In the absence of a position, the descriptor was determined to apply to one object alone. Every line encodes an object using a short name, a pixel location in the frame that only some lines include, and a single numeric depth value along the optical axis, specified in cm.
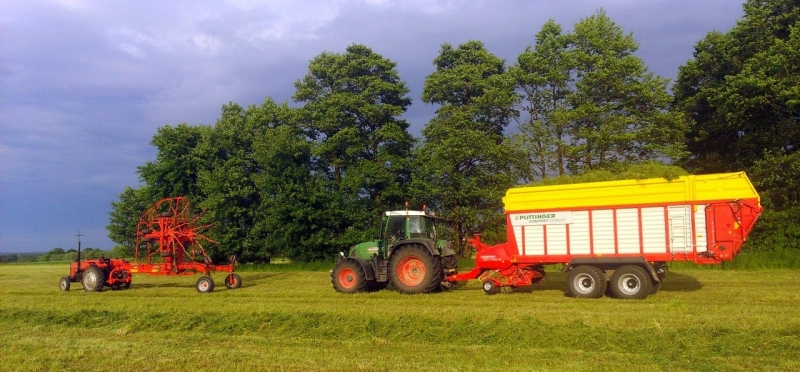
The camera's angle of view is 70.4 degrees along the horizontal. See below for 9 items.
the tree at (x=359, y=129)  3027
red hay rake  1730
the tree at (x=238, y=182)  3199
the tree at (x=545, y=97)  2688
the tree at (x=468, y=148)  2762
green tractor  1434
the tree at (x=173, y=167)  3434
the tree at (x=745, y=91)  2269
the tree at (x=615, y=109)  2517
